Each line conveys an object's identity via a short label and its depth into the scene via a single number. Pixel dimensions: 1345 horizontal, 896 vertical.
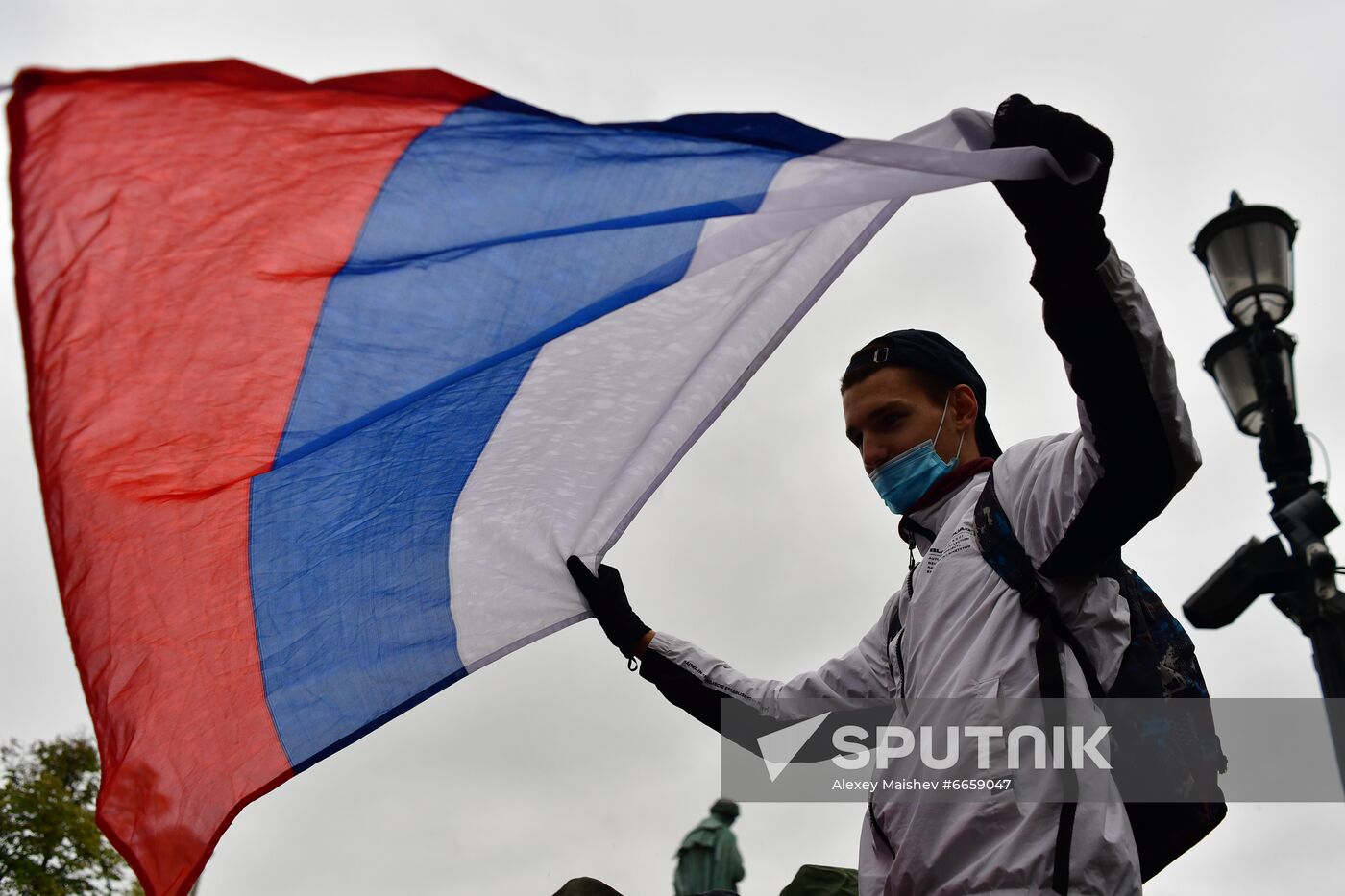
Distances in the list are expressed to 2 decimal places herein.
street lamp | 3.83
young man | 2.24
